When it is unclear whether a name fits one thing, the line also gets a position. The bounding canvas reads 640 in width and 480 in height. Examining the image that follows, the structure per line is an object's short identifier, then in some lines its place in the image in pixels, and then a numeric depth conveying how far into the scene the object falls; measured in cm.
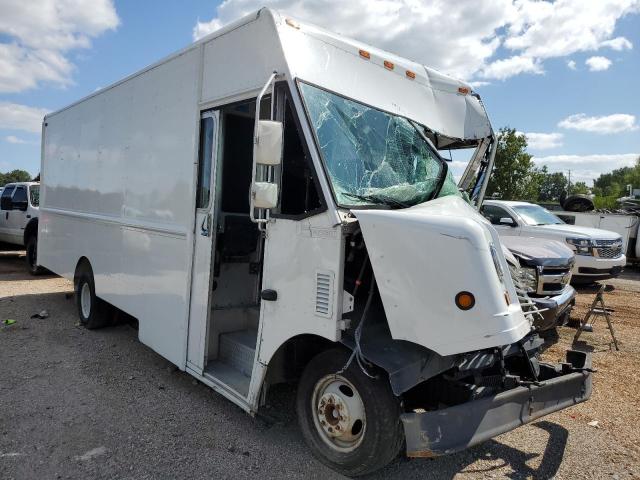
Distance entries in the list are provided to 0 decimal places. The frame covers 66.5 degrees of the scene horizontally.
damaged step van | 283
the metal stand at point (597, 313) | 643
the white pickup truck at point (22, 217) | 1163
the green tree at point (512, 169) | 2548
